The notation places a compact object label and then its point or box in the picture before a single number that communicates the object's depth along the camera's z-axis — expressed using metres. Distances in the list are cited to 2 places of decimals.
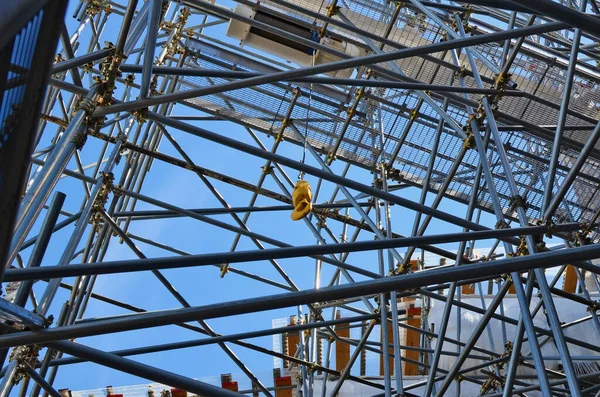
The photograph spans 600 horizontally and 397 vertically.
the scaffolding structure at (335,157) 5.14
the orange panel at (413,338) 16.88
